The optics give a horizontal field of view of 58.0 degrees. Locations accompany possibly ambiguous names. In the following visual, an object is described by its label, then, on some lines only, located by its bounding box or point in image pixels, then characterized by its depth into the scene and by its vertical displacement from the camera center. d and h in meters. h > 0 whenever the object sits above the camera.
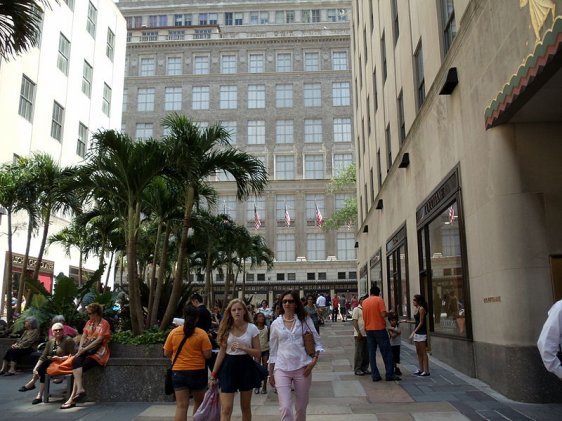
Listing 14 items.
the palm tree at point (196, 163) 10.83 +3.10
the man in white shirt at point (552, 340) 3.39 -0.26
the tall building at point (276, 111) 60.09 +23.99
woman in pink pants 5.35 -0.58
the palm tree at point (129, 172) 10.12 +2.66
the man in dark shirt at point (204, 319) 7.83 -0.26
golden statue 5.95 +3.46
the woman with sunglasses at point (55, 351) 8.66 -0.85
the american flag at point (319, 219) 50.46 +8.11
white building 24.17 +11.88
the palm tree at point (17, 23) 7.38 +4.13
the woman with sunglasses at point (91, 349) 8.10 -0.76
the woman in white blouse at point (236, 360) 5.48 -0.63
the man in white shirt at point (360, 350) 10.65 -1.01
